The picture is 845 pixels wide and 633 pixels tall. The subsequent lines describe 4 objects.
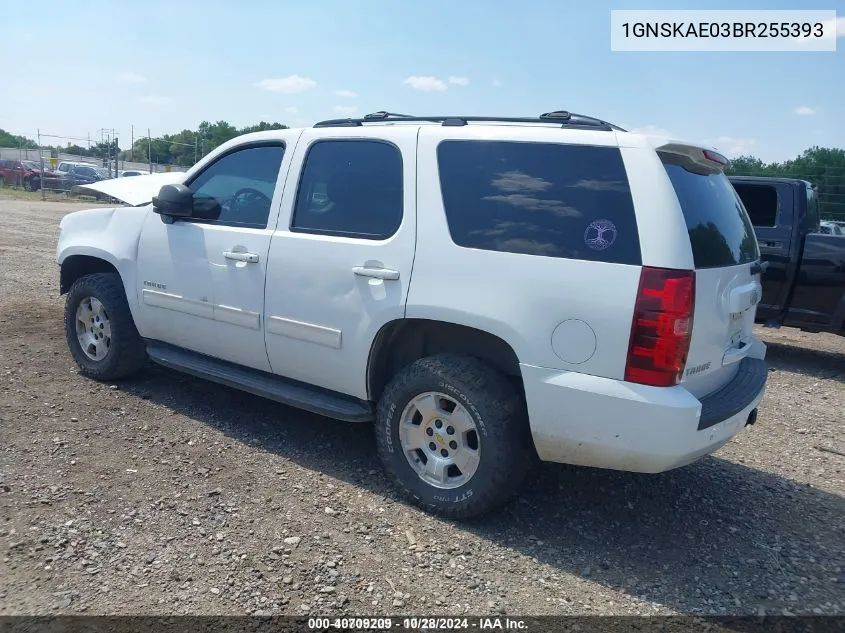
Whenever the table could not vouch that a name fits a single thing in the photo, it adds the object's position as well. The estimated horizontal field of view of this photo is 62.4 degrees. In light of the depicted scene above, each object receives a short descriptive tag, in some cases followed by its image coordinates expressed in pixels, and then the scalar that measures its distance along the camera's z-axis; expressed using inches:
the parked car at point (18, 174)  1230.3
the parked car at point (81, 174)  1206.3
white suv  121.4
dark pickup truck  286.7
